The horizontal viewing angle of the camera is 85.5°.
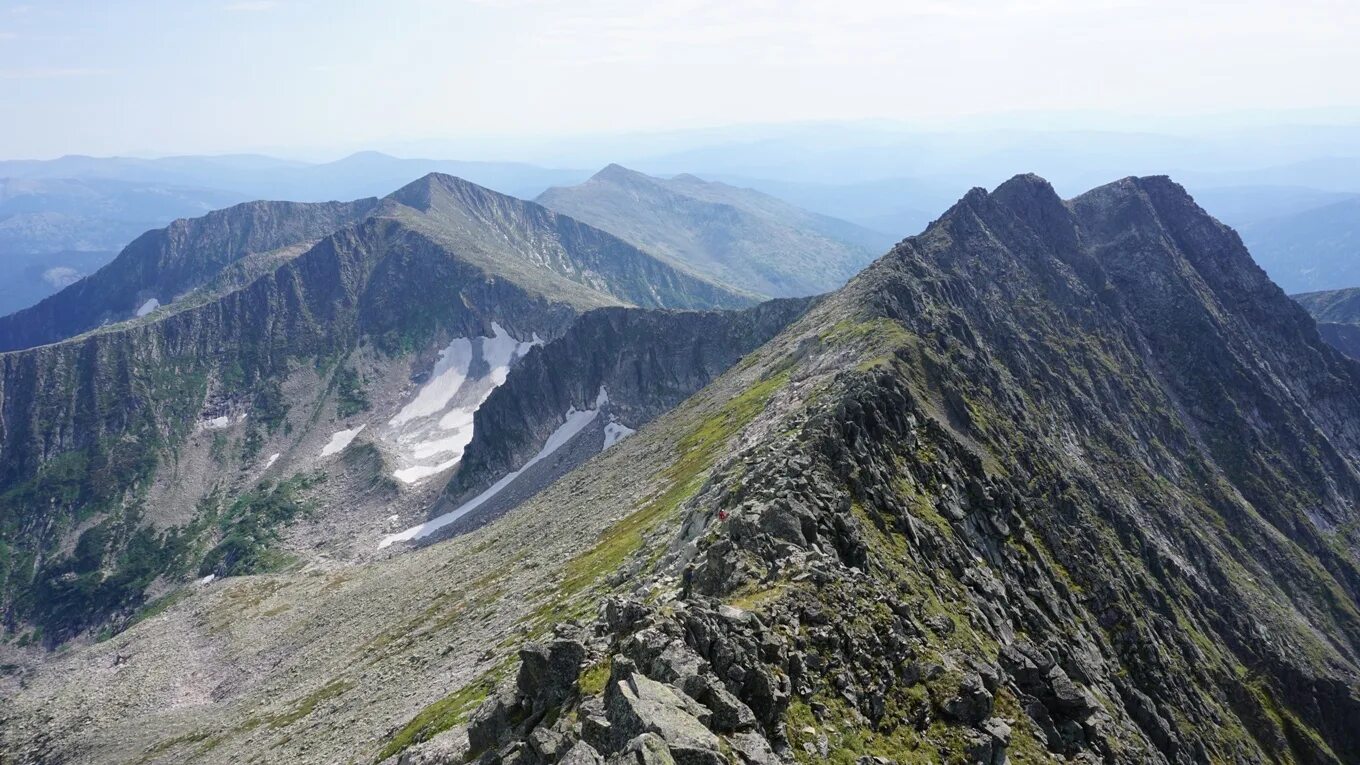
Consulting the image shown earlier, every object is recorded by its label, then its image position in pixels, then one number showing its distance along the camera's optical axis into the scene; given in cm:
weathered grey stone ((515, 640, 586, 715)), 2803
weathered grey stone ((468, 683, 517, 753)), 2830
